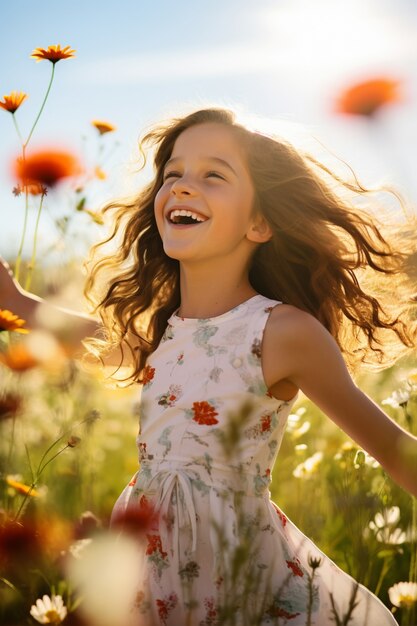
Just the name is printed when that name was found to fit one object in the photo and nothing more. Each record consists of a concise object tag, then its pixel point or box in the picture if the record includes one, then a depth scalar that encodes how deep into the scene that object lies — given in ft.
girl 7.48
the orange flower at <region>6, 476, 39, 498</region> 7.62
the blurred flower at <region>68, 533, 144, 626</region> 6.81
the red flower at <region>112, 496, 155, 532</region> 6.75
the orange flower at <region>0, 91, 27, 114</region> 8.03
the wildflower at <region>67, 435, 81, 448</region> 7.19
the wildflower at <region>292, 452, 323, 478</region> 8.60
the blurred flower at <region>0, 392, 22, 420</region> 7.11
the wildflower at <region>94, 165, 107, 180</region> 9.58
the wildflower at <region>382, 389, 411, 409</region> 7.53
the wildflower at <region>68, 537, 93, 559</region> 7.15
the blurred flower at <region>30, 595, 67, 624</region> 6.81
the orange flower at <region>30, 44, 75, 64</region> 8.09
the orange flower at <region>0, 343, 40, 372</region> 7.59
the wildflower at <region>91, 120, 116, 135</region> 9.64
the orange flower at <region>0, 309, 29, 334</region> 7.24
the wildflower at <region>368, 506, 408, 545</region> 6.10
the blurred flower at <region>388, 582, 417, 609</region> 7.41
